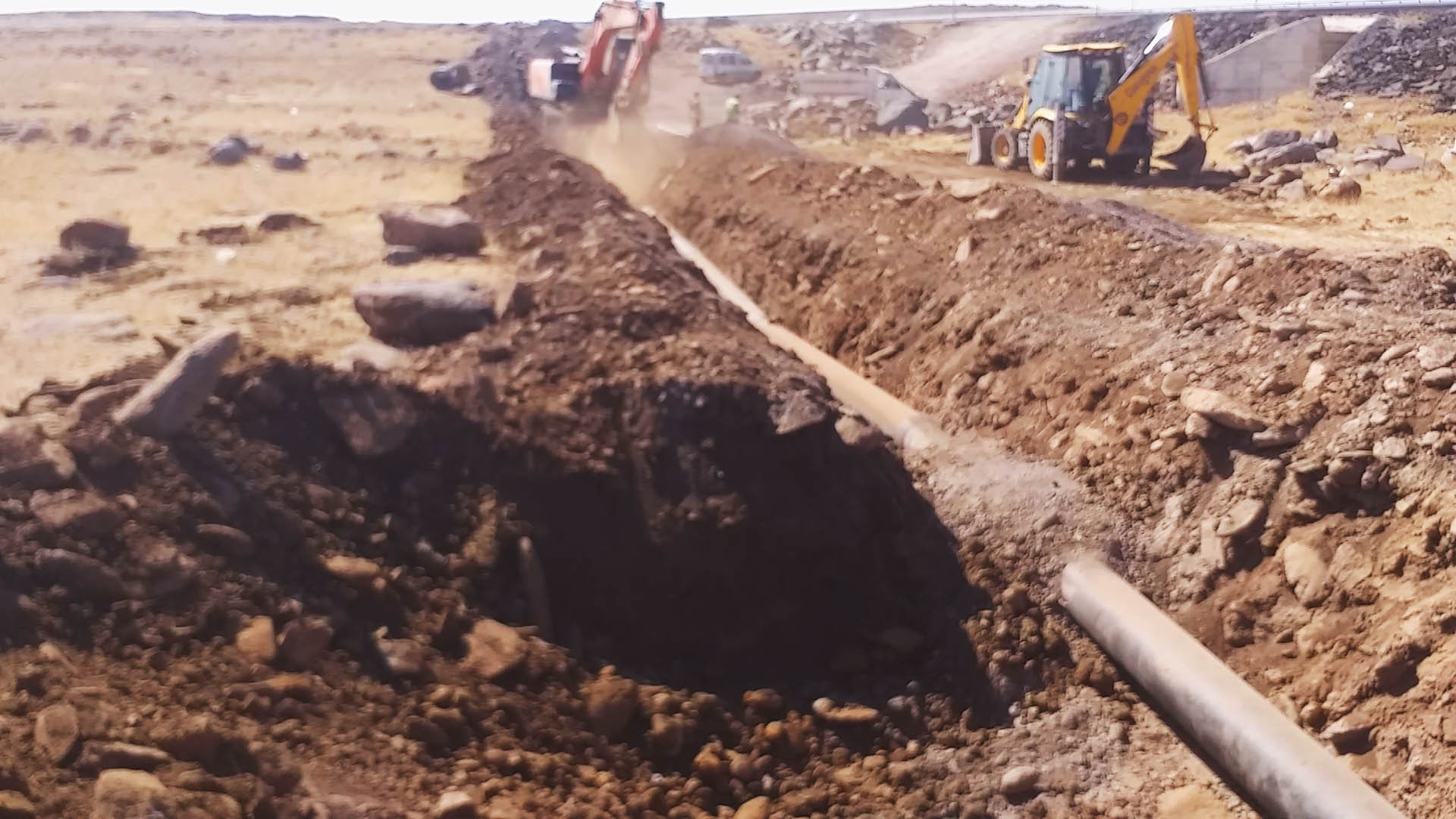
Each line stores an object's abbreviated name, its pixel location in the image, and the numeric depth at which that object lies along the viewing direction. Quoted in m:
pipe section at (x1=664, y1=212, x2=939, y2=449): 8.20
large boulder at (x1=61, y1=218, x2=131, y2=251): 9.78
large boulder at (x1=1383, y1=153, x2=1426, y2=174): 17.39
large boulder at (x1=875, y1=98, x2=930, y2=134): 27.16
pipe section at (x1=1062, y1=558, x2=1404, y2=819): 4.75
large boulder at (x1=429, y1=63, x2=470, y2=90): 31.61
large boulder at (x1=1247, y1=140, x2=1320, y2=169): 19.03
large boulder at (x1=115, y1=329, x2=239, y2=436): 5.75
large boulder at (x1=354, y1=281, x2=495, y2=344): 7.68
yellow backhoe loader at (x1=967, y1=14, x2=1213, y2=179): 17.56
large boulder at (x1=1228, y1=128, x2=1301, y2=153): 20.28
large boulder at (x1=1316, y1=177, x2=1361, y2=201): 15.65
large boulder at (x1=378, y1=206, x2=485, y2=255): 10.23
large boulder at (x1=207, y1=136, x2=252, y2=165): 16.25
